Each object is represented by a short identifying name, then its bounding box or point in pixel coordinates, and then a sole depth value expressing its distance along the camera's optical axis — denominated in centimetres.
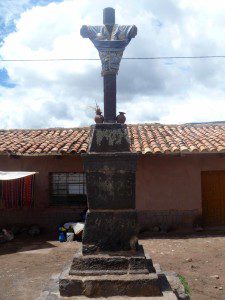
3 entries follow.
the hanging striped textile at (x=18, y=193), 1217
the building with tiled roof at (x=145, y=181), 1164
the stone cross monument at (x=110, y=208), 429
